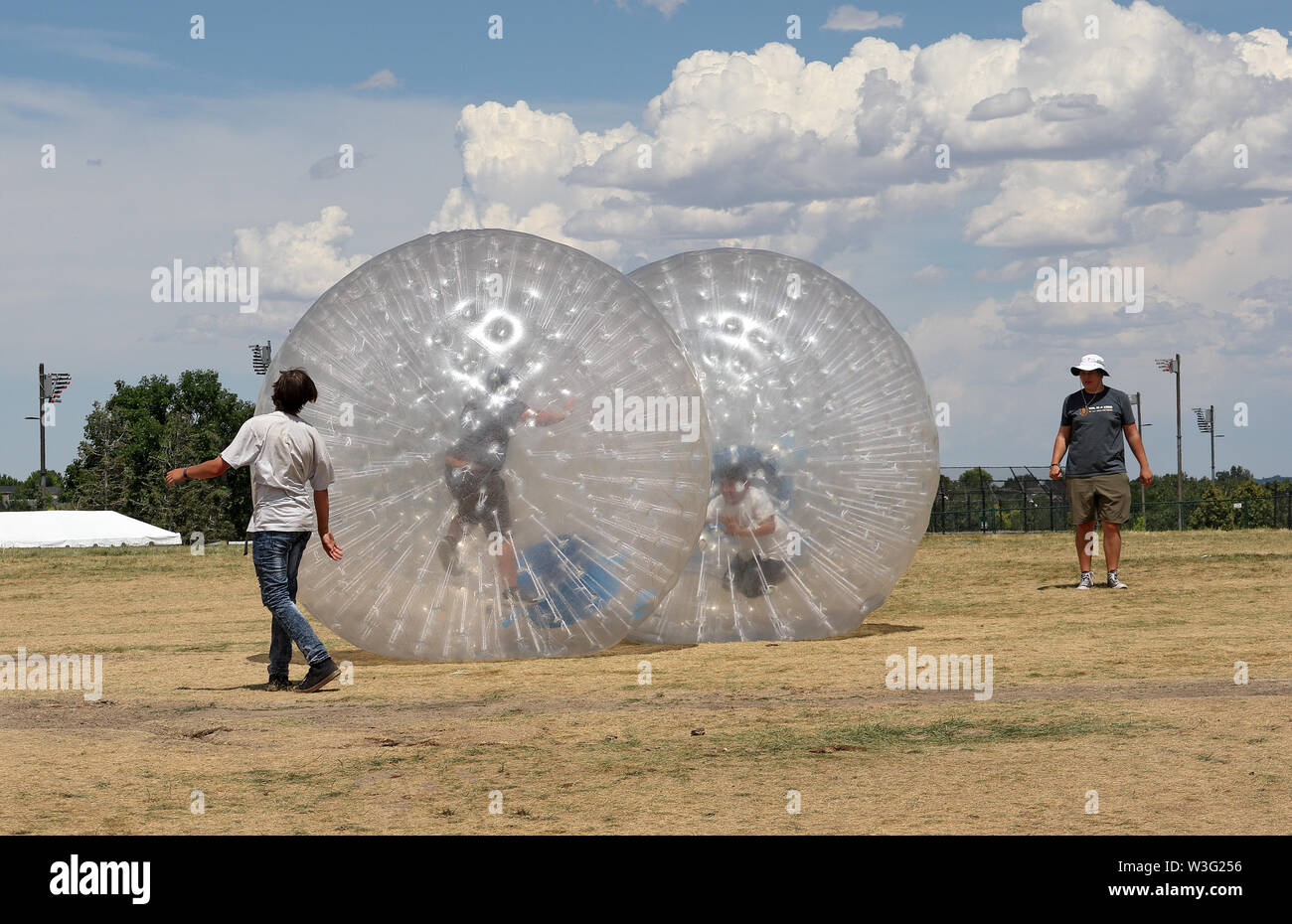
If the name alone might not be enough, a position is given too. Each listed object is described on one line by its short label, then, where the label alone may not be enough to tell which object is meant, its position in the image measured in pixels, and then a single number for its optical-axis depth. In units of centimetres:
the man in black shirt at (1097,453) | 1428
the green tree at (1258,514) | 4521
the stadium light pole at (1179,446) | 6292
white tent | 5019
